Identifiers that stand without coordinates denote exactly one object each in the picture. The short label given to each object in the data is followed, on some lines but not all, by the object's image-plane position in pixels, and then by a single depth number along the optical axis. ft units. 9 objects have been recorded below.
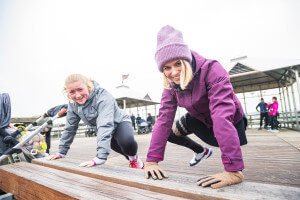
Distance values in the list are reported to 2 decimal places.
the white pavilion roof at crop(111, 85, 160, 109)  37.29
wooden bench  2.62
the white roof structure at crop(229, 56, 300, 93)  21.67
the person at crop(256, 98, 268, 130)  24.18
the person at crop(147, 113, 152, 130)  38.86
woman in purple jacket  2.91
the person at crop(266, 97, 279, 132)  22.12
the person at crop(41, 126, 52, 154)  12.15
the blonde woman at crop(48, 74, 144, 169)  5.36
